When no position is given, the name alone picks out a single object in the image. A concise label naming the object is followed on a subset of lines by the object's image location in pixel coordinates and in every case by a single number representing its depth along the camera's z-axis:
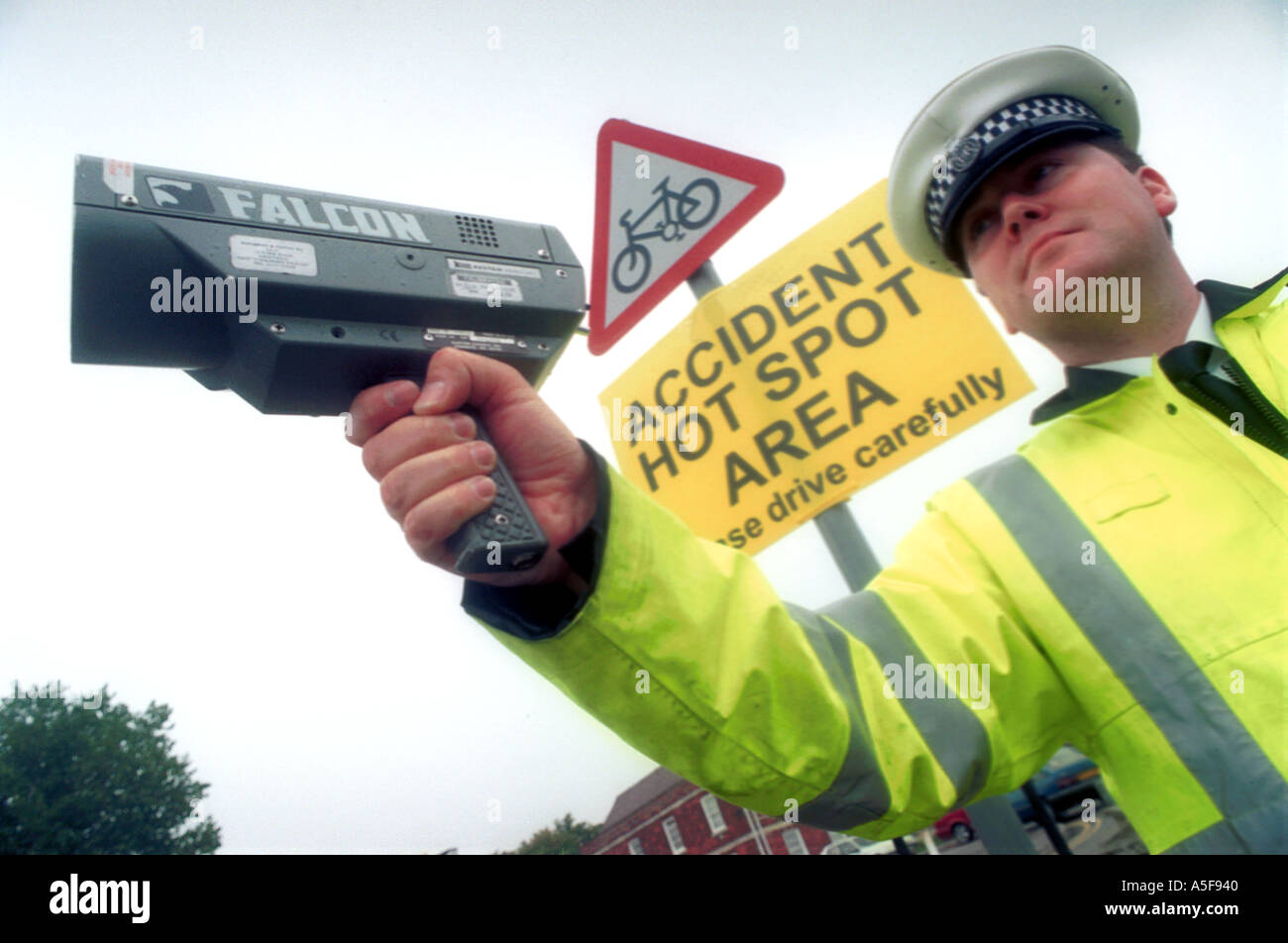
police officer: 0.82
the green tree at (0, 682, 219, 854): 8.57
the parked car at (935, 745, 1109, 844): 7.86
